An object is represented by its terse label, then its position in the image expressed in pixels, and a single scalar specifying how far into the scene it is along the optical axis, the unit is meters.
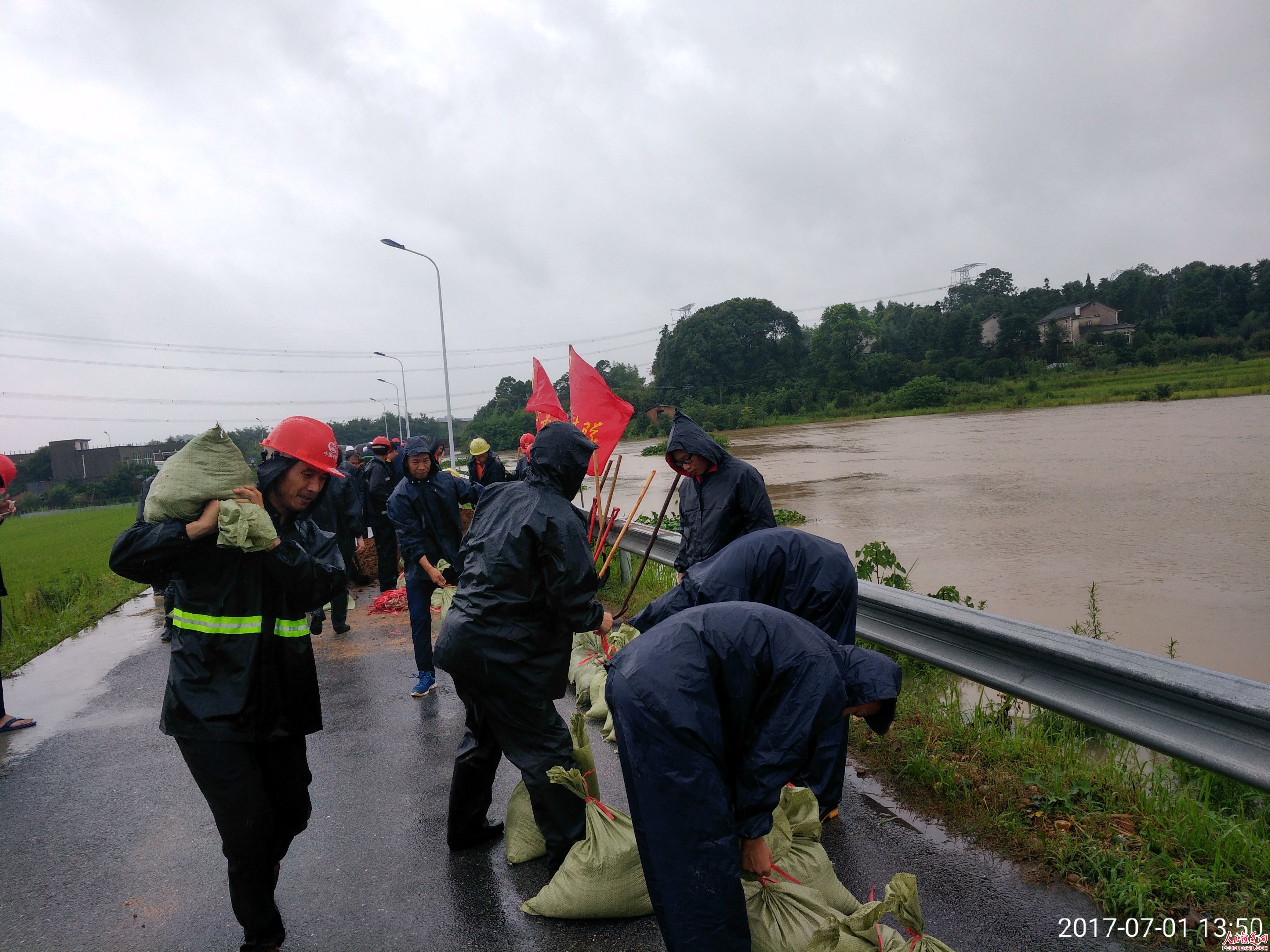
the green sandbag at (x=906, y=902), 1.85
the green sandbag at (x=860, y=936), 1.94
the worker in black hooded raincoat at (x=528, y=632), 2.88
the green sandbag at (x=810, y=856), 2.51
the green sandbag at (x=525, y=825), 3.03
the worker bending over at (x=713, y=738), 1.94
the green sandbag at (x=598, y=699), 4.50
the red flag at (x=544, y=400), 4.94
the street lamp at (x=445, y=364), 20.95
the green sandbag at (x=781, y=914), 2.18
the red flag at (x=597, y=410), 4.66
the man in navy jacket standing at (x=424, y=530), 5.38
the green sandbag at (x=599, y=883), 2.60
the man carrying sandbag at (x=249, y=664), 2.41
